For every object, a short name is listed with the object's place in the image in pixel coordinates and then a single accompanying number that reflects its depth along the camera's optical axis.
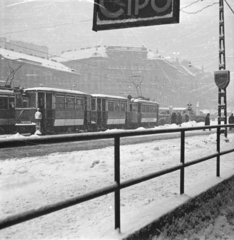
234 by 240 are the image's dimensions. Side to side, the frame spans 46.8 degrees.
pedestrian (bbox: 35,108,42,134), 15.56
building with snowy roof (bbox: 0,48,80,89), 41.74
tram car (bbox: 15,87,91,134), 16.42
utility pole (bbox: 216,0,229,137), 13.88
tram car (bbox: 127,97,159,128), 25.05
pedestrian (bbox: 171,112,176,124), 35.12
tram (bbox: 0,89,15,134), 14.92
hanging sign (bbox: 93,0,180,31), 3.90
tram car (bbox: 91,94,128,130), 21.06
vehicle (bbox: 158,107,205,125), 36.97
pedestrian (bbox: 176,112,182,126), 36.66
